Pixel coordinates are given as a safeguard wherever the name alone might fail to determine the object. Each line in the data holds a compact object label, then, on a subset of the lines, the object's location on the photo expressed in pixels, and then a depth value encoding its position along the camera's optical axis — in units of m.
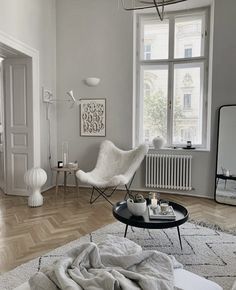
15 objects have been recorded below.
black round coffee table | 2.40
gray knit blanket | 1.23
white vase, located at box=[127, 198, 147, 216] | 2.58
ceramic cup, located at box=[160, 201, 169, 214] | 2.62
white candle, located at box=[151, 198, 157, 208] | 2.76
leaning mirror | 4.15
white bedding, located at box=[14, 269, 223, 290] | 1.37
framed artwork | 4.92
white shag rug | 2.14
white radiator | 4.50
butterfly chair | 3.92
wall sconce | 4.79
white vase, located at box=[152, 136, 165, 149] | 4.60
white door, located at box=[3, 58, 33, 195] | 4.35
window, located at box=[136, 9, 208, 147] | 4.64
